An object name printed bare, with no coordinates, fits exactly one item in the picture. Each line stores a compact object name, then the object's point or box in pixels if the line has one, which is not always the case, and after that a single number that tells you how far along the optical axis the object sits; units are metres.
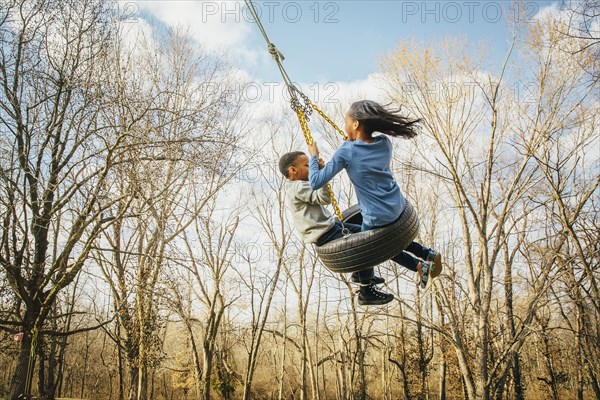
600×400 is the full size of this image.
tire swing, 2.74
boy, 3.13
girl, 2.74
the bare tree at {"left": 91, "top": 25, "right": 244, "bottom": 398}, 6.47
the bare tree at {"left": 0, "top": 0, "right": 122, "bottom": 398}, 7.41
